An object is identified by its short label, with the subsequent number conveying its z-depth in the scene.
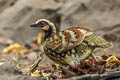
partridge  11.81
